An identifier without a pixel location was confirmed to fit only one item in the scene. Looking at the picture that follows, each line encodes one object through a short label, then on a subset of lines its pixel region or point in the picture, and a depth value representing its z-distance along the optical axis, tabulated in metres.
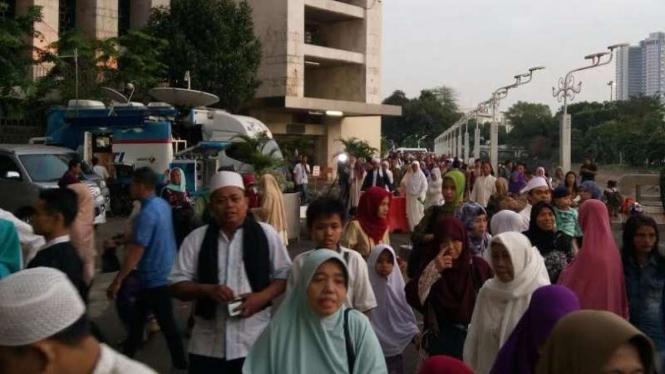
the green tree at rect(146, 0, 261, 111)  27.66
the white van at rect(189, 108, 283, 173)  19.91
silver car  14.94
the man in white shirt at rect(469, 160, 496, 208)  15.56
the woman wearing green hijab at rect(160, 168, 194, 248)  7.58
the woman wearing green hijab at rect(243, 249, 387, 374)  3.13
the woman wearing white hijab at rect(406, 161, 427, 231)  16.25
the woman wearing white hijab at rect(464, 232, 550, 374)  3.96
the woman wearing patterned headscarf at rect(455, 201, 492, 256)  5.93
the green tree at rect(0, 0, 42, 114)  18.60
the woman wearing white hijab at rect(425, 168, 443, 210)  14.78
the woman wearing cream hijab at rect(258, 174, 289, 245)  10.23
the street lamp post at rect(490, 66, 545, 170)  29.95
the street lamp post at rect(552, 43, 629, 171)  22.44
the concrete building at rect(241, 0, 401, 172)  34.56
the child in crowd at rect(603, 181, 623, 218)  12.84
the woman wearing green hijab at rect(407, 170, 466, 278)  5.23
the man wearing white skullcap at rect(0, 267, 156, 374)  1.87
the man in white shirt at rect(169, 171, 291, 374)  3.91
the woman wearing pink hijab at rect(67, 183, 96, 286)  5.46
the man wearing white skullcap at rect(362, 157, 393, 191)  17.89
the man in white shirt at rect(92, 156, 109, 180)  18.59
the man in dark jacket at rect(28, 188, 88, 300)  4.46
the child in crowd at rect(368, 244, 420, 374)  4.91
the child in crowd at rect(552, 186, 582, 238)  6.66
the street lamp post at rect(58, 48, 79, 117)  19.49
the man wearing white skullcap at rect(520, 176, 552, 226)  7.61
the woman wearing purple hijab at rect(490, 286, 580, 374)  3.04
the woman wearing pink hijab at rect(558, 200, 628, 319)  5.12
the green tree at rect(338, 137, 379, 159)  26.17
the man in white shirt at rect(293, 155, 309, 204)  23.58
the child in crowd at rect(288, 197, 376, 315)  4.28
